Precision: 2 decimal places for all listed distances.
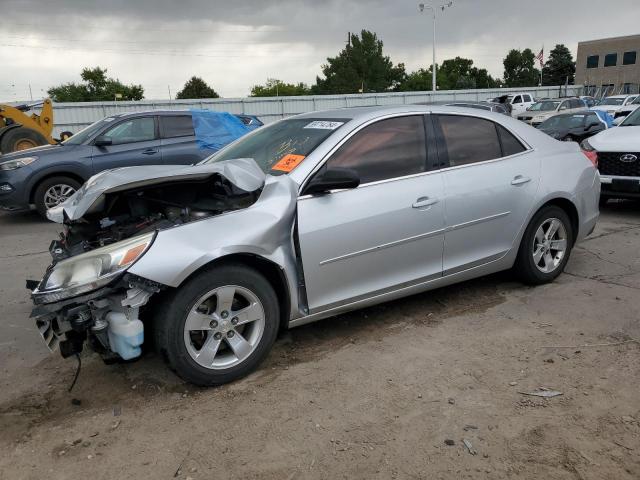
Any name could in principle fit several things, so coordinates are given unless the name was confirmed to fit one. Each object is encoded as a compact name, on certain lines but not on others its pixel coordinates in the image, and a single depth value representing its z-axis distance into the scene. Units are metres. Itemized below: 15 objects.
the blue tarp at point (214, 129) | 9.31
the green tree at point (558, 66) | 92.56
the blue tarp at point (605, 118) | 16.22
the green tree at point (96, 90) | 66.19
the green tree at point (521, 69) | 91.88
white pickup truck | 31.64
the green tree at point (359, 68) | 68.25
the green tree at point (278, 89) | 97.50
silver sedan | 3.00
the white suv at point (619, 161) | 7.33
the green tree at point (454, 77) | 87.75
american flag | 44.10
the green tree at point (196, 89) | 73.62
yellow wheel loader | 11.28
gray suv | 8.37
